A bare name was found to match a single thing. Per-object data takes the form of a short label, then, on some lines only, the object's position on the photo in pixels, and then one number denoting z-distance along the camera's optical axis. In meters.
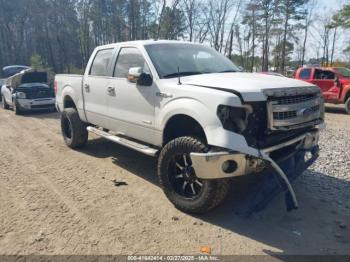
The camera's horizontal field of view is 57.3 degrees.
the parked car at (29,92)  12.47
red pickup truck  11.99
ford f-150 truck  3.28
